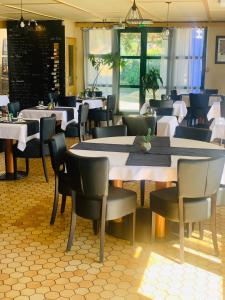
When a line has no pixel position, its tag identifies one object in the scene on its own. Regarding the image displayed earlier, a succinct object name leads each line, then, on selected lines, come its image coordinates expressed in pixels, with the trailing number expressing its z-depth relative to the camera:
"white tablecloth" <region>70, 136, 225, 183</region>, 3.50
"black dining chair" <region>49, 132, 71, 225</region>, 4.12
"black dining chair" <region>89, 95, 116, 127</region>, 8.99
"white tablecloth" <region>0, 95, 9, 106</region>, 10.09
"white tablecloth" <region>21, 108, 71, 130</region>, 7.43
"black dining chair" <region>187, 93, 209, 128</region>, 9.72
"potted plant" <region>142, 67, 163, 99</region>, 11.45
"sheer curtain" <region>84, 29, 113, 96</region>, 11.84
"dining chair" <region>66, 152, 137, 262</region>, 3.31
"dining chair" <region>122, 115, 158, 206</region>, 5.60
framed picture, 11.02
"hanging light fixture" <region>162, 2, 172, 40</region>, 9.84
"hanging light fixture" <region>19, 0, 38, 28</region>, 7.48
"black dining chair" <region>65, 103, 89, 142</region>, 7.32
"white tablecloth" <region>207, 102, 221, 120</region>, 8.12
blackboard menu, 10.76
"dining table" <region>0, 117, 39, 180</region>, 5.57
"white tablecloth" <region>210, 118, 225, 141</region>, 6.06
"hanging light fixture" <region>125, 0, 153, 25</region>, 5.06
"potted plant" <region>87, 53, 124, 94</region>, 11.46
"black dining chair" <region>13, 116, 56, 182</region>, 5.58
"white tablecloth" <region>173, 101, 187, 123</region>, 9.19
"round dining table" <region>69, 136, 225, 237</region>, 3.52
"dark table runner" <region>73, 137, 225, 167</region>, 3.68
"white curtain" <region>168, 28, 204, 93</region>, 11.33
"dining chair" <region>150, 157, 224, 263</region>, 3.29
